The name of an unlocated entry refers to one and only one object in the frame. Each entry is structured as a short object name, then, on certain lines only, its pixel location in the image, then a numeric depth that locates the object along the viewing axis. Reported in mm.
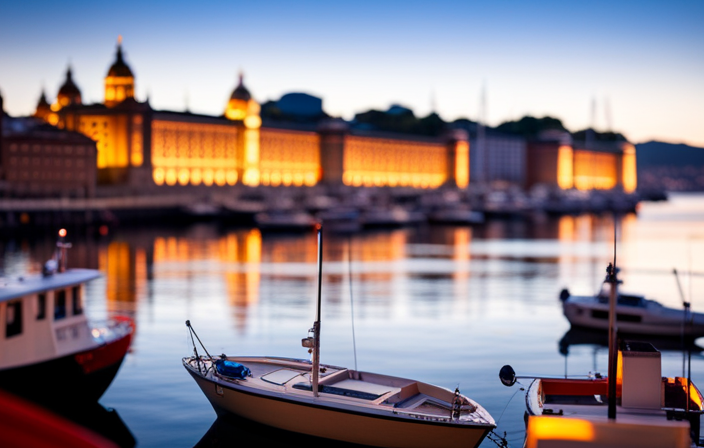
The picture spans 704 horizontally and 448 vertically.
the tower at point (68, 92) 115331
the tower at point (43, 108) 114112
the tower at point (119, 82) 111938
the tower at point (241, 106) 123694
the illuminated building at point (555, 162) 184500
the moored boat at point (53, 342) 15305
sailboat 12047
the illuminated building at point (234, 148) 102625
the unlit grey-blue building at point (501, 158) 169750
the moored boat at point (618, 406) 10023
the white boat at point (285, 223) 80688
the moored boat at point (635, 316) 24234
